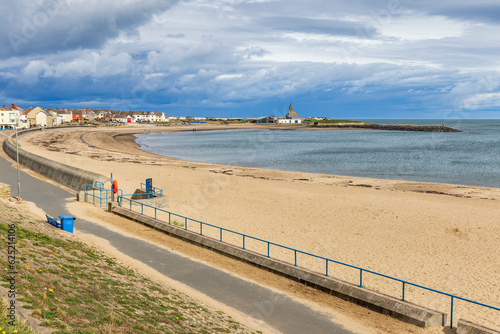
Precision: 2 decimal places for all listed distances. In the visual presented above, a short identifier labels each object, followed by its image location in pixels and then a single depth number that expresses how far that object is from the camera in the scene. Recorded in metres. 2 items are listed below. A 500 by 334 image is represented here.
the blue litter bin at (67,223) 18.08
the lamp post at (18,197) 23.01
